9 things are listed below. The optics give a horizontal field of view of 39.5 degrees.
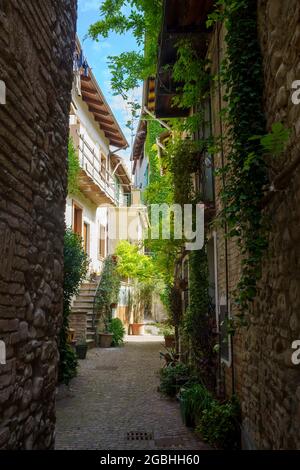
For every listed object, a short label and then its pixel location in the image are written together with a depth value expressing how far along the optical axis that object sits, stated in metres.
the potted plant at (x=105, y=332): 14.52
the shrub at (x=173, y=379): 7.87
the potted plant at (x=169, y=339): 13.34
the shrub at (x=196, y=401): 5.77
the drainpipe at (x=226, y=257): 5.34
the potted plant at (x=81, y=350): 11.65
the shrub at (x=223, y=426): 4.82
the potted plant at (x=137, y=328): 20.12
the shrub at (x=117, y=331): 15.12
